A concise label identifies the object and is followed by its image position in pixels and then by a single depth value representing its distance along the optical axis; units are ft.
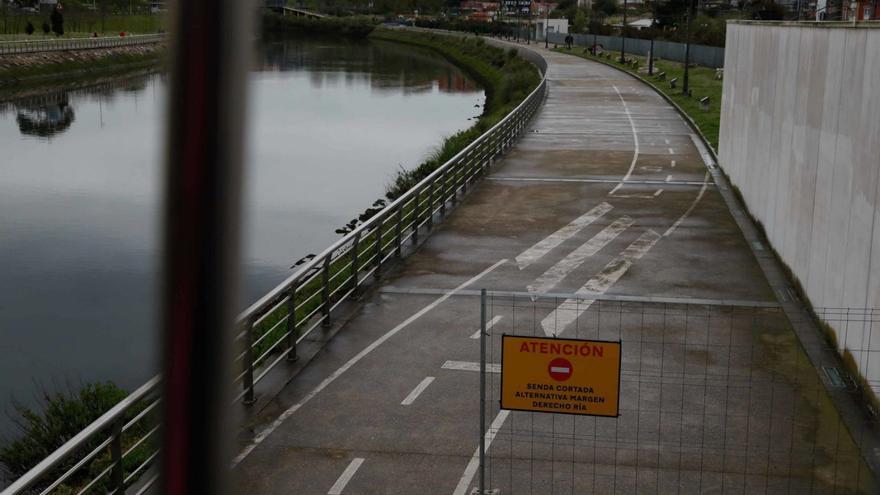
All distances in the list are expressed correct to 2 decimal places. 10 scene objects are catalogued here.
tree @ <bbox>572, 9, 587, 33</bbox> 443.32
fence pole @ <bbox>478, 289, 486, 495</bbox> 26.99
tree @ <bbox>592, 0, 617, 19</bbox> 545.44
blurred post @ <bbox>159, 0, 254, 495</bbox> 4.89
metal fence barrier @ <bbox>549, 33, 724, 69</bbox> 219.61
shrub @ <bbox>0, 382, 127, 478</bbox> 39.65
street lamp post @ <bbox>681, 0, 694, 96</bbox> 159.39
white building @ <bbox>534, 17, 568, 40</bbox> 413.06
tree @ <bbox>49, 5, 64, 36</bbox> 235.56
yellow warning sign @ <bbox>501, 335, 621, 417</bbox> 25.81
